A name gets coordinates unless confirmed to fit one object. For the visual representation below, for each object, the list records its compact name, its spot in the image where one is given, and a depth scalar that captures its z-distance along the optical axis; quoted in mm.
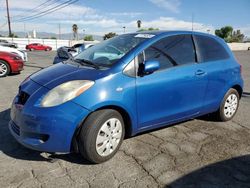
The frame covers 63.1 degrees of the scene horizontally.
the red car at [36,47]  30887
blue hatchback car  2272
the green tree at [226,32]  51420
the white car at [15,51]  8745
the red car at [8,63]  7206
